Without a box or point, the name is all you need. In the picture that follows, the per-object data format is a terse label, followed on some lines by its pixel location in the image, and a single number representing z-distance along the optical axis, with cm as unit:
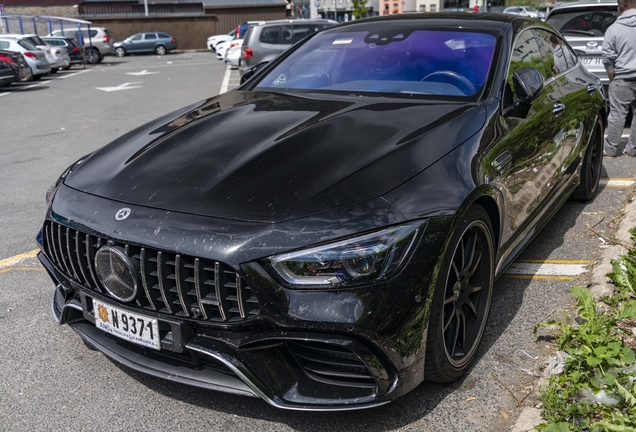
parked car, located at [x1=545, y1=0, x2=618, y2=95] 846
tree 5659
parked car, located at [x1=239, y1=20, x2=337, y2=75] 1580
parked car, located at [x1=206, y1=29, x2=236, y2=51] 3739
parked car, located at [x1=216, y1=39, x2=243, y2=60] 2299
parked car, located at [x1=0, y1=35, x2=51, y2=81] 2059
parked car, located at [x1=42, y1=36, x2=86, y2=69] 2728
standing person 664
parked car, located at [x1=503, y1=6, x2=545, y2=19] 4038
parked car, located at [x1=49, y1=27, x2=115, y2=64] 3408
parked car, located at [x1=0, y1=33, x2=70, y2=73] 2267
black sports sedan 234
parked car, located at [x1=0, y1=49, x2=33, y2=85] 1780
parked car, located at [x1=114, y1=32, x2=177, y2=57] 3894
